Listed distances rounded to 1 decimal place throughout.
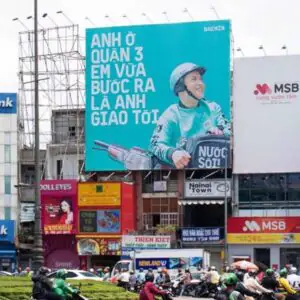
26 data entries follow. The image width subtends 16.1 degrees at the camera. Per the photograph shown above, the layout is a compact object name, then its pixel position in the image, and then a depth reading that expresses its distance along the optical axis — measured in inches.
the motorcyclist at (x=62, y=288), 920.9
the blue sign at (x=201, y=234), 2886.3
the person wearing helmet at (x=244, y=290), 867.6
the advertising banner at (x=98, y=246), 2891.2
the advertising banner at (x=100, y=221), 2920.8
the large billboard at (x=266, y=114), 2942.9
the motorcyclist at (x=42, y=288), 920.3
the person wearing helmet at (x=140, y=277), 1945.1
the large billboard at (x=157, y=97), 2950.3
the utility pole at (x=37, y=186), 1267.2
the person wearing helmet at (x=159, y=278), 1832.1
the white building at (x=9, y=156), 3068.4
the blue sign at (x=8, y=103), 3070.9
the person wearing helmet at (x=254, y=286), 933.6
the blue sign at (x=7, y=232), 2994.6
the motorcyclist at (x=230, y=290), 770.8
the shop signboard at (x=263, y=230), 2815.0
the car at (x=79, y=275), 1786.7
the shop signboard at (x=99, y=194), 2940.5
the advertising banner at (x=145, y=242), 2721.5
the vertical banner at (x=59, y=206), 2972.4
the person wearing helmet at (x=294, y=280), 1273.9
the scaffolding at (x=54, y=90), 3105.3
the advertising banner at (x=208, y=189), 2970.0
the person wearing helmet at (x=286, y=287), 979.9
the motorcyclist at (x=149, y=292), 980.6
